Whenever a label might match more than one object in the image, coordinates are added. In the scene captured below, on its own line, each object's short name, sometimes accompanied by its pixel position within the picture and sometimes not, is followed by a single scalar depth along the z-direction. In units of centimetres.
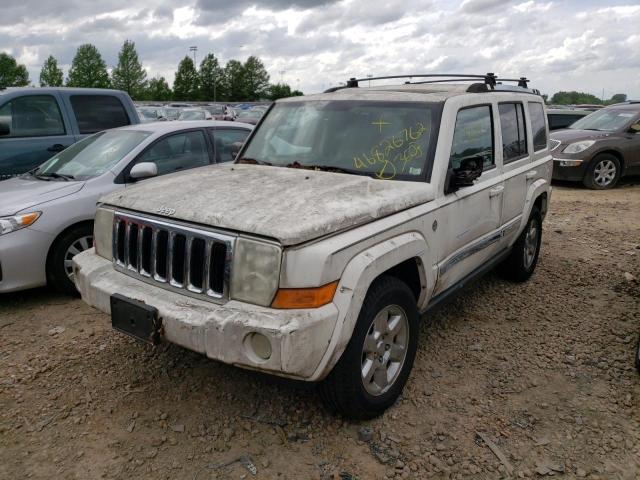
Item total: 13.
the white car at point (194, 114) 1967
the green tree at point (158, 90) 8575
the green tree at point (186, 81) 9094
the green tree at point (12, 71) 6719
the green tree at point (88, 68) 8019
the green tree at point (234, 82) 9794
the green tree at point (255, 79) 10122
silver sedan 437
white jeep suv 250
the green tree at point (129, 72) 8644
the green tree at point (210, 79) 9406
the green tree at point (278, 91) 9478
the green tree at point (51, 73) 7621
